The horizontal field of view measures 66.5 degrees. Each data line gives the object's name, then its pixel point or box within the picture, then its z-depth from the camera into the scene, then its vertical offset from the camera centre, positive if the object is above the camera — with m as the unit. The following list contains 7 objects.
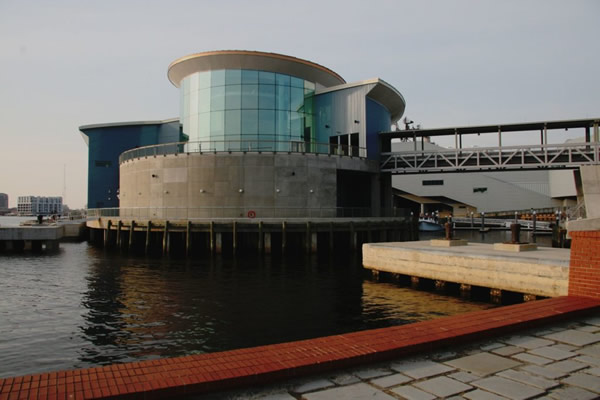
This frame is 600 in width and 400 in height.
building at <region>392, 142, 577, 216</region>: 84.75 +5.06
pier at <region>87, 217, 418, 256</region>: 35.50 -1.59
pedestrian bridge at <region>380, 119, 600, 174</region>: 39.81 +5.70
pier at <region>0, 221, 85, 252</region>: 39.12 -2.09
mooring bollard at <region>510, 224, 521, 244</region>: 18.62 -0.73
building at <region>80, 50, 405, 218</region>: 38.97 +6.12
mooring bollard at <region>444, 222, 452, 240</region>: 22.03 -0.78
